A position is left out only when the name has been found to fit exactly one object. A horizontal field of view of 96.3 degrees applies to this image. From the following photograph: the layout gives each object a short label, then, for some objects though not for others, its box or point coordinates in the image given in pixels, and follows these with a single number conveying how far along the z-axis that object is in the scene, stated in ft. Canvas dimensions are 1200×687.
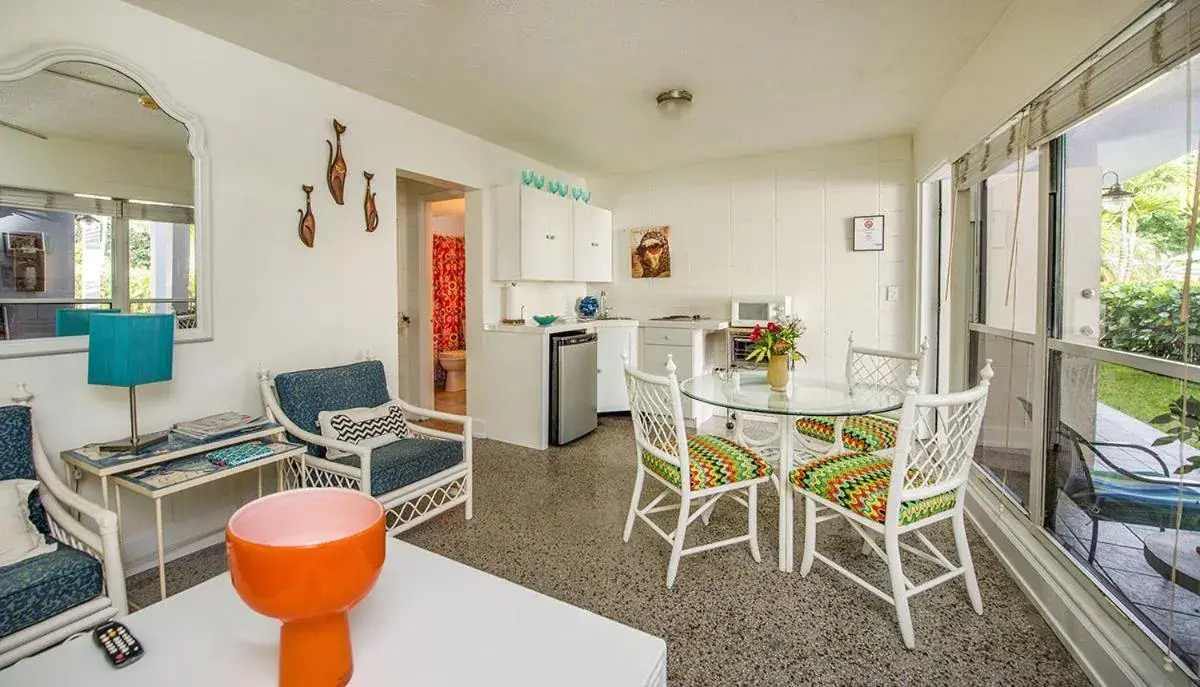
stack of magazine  7.45
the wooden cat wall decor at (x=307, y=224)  9.68
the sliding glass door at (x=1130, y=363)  4.80
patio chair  4.78
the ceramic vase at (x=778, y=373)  8.52
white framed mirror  6.65
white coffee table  2.74
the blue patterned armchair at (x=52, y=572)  4.78
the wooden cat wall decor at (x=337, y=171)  10.14
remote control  2.83
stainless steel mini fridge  13.65
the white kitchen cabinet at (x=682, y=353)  15.66
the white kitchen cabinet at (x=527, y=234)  14.06
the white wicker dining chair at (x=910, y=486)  5.93
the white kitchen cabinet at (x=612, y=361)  16.42
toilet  21.13
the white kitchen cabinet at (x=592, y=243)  16.57
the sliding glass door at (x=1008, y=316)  7.93
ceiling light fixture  10.75
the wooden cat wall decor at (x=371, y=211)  10.90
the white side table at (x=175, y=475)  6.24
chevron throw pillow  8.59
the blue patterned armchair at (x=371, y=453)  7.92
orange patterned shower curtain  21.85
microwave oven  15.19
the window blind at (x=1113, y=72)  4.72
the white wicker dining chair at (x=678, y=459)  7.18
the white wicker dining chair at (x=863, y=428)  8.84
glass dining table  7.29
